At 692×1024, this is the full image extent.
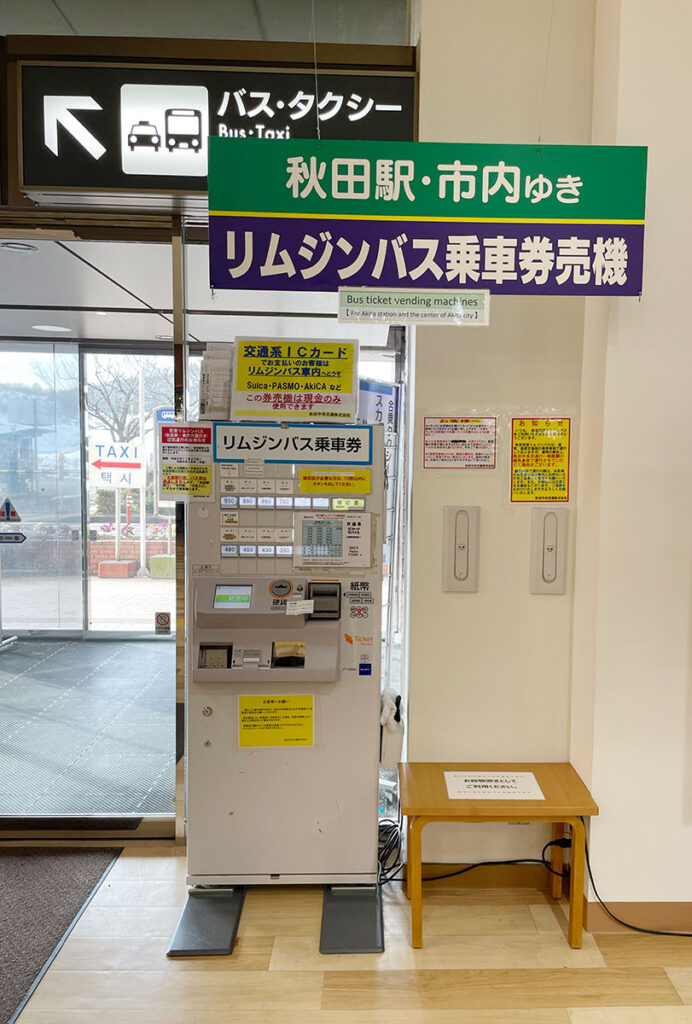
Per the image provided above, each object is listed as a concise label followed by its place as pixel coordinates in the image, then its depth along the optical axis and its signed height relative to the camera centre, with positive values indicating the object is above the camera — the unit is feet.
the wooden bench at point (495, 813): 7.08 -3.83
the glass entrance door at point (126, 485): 11.87 -0.04
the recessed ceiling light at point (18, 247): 9.57 +3.81
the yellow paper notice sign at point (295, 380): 7.75 +1.38
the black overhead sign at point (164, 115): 7.59 +4.73
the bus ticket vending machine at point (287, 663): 7.50 -2.24
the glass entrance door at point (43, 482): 13.47 +0.01
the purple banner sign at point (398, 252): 6.05 +2.38
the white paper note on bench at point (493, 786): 7.38 -3.76
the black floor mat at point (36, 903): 6.79 -5.60
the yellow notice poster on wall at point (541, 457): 8.09 +0.44
